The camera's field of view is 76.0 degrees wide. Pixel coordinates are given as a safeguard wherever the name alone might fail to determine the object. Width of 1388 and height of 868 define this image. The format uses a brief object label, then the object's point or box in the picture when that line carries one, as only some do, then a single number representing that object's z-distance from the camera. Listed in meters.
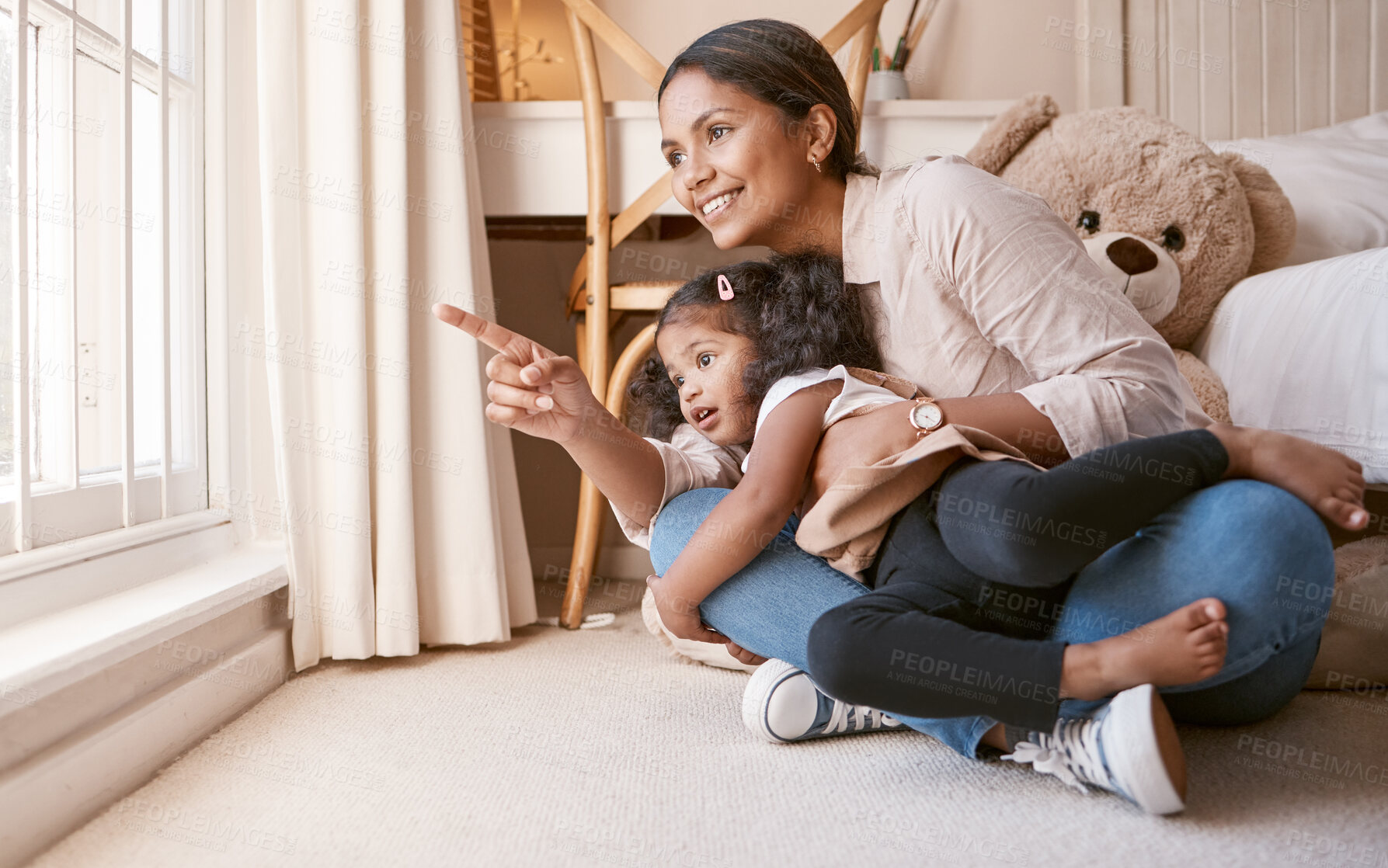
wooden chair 1.40
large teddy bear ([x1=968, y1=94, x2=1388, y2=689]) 1.29
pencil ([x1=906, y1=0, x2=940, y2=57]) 1.77
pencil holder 1.70
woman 0.69
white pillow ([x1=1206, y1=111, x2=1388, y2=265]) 1.45
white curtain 1.16
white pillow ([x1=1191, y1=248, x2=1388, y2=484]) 1.02
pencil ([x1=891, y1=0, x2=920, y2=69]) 1.73
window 0.84
